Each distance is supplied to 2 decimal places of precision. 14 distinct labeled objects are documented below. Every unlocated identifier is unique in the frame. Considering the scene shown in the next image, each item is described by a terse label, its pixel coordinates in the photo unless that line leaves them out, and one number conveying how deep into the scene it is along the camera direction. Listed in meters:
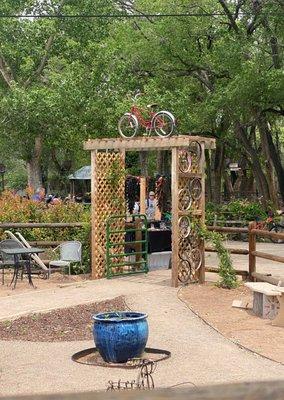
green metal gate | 14.16
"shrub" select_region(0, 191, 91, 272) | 15.53
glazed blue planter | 6.92
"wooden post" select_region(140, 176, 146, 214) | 15.34
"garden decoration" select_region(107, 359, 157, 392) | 5.42
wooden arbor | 12.59
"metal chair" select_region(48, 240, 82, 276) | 14.11
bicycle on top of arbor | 13.23
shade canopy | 41.06
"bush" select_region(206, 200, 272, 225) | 26.34
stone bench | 9.38
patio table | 12.80
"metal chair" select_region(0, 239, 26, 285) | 13.96
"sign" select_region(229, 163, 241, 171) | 38.40
